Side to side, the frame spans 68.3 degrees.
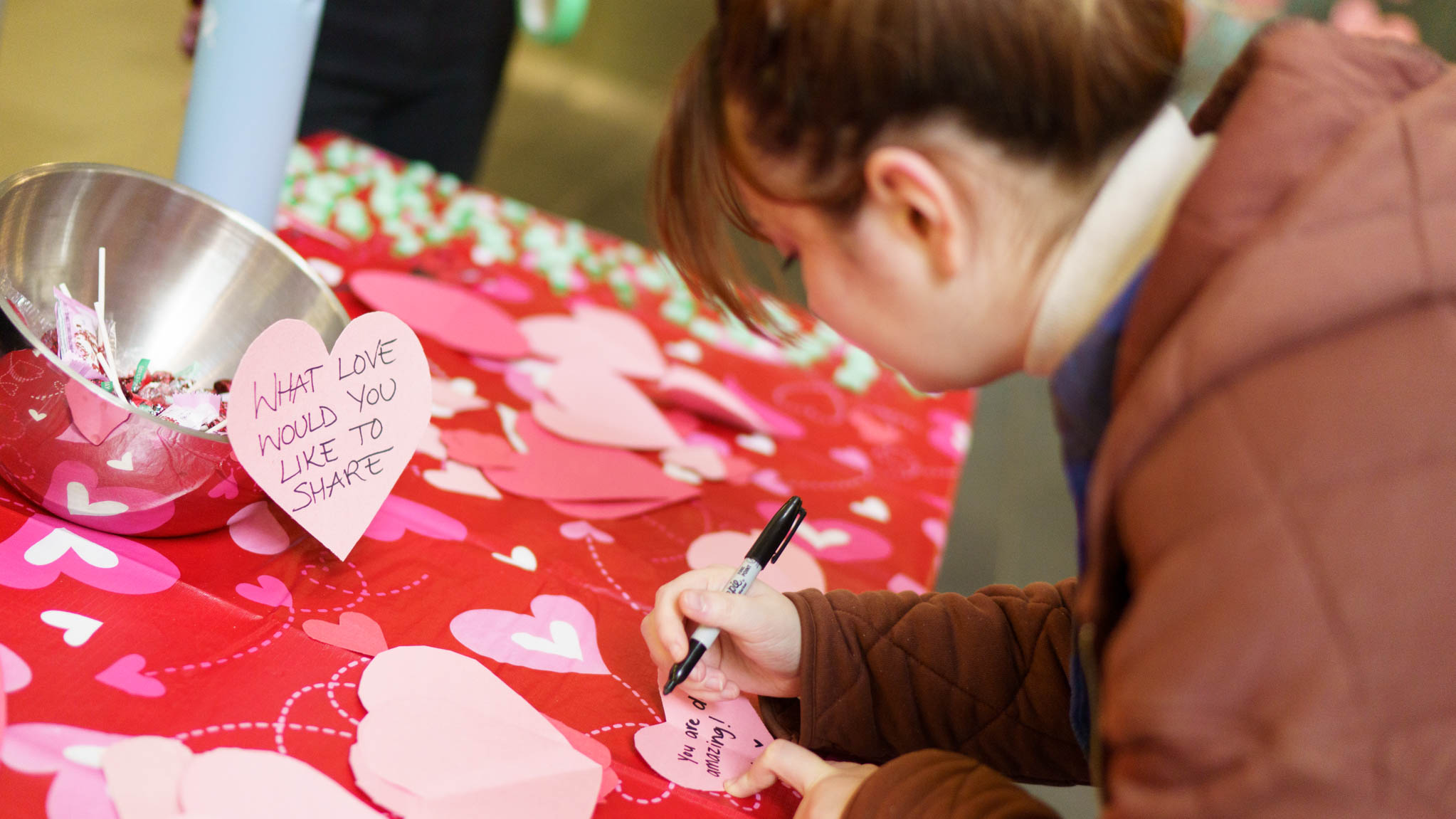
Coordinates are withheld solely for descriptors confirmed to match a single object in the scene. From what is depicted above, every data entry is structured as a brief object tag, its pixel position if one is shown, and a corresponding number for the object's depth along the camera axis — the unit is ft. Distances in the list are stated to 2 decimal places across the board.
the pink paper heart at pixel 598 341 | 4.17
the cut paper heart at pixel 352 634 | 2.27
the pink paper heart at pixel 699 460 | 3.67
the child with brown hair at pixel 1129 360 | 1.54
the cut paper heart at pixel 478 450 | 3.20
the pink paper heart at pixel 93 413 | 2.07
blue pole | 3.43
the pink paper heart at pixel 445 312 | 3.89
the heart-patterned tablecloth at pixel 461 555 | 1.98
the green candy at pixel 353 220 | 4.47
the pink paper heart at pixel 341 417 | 2.35
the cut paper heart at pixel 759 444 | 4.00
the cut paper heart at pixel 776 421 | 4.21
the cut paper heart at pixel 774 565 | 3.12
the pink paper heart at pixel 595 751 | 2.13
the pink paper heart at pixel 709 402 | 4.06
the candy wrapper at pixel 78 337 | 2.39
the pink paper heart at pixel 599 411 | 3.63
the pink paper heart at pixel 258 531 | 2.50
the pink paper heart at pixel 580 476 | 3.20
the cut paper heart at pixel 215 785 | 1.74
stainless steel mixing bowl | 2.15
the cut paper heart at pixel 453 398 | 3.43
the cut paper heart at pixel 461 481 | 3.04
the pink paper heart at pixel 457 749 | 1.93
